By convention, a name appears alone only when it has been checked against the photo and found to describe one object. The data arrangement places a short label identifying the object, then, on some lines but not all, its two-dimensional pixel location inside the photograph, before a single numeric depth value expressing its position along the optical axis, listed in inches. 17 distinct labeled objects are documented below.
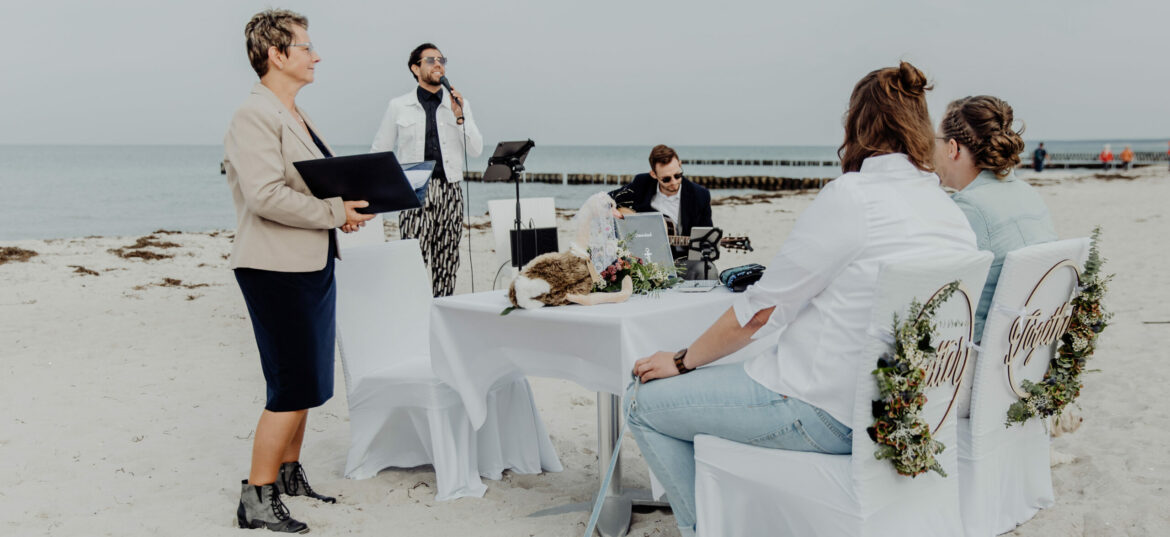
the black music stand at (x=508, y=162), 197.3
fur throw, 101.2
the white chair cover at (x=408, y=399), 125.5
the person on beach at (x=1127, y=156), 1459.6
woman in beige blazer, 102.0
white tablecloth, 95.8
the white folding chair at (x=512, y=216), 267.4
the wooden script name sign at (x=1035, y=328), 94.4
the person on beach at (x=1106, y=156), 1550.2
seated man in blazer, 201.8
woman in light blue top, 105.1
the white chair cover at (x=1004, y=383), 91.9
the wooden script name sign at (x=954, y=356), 74.2
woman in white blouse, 72.1
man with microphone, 220.2
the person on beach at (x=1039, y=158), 1425.9
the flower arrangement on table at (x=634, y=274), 109.7
